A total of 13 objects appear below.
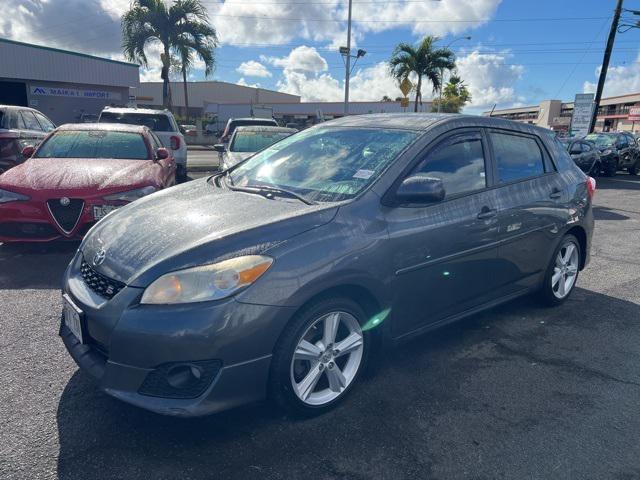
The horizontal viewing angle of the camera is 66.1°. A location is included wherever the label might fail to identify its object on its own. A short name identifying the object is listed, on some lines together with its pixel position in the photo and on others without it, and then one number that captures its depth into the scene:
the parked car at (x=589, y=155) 16.97
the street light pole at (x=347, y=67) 24.87
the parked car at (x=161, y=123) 11.32
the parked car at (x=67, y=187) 5.31
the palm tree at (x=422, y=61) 27.64
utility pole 23.25
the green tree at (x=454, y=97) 44.61
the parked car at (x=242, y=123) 14.03
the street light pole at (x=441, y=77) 28.28
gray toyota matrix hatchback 2.39
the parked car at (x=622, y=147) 18.58
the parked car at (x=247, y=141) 9.99
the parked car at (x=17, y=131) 8.89
